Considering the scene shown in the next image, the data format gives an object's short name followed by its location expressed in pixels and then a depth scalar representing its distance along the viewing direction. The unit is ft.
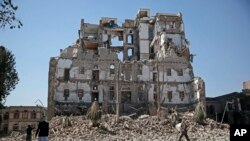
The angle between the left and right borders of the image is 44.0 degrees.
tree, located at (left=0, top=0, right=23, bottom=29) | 38.86
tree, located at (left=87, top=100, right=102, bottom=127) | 103.60
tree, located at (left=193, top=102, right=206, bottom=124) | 115.65
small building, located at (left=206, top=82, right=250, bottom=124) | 142.64
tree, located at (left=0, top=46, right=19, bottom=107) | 135.59
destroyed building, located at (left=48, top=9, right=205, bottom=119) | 144.05
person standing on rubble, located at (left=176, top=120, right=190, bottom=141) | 64.85
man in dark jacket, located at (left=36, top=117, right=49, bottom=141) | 45.77
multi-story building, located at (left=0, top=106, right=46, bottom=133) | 193.16
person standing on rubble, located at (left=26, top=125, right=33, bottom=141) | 66.09
